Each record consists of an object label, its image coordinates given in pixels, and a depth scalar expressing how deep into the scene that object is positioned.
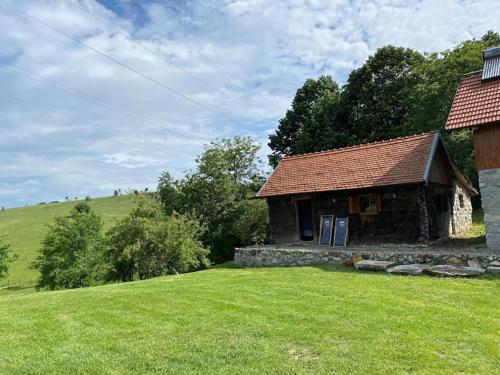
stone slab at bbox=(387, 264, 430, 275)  10.73
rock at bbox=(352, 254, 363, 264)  12.88
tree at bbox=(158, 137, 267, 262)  23.88
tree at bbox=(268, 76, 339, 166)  35.50
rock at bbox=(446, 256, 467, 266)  11.14
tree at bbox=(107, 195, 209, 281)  17.34
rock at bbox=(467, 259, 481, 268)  10.82
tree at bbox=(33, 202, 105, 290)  25.69
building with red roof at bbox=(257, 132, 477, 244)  15.23
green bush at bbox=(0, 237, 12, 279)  26.07
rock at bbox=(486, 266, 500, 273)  10.19
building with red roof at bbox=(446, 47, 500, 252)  12.41
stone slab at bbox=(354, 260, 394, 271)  11.74
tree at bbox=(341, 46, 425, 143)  29.47
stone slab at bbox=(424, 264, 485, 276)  10.09
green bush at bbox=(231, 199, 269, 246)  22.28
